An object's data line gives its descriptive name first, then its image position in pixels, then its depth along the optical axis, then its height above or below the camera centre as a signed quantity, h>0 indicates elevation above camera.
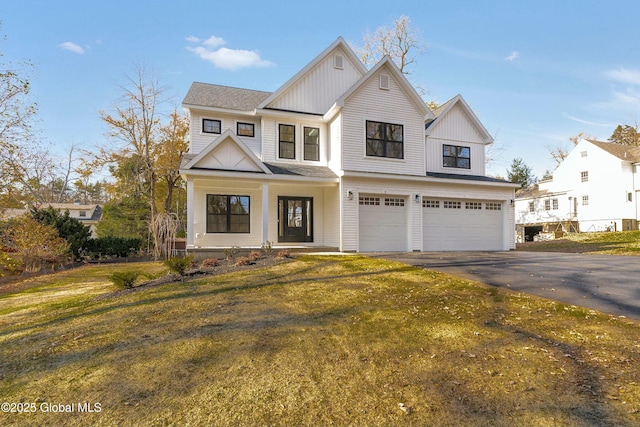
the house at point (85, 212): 41.11 +1.71
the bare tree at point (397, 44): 26.89 +14.97
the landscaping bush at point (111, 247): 17.14 -1.16
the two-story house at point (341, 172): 13.36 +2.14
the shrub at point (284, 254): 10.67 -0.98
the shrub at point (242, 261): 9.46 -1.09
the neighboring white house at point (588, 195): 28.03 +2.69
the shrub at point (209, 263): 9.43 -1.13
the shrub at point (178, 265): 7.96 -0.97
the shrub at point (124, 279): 7.04 -1.15
